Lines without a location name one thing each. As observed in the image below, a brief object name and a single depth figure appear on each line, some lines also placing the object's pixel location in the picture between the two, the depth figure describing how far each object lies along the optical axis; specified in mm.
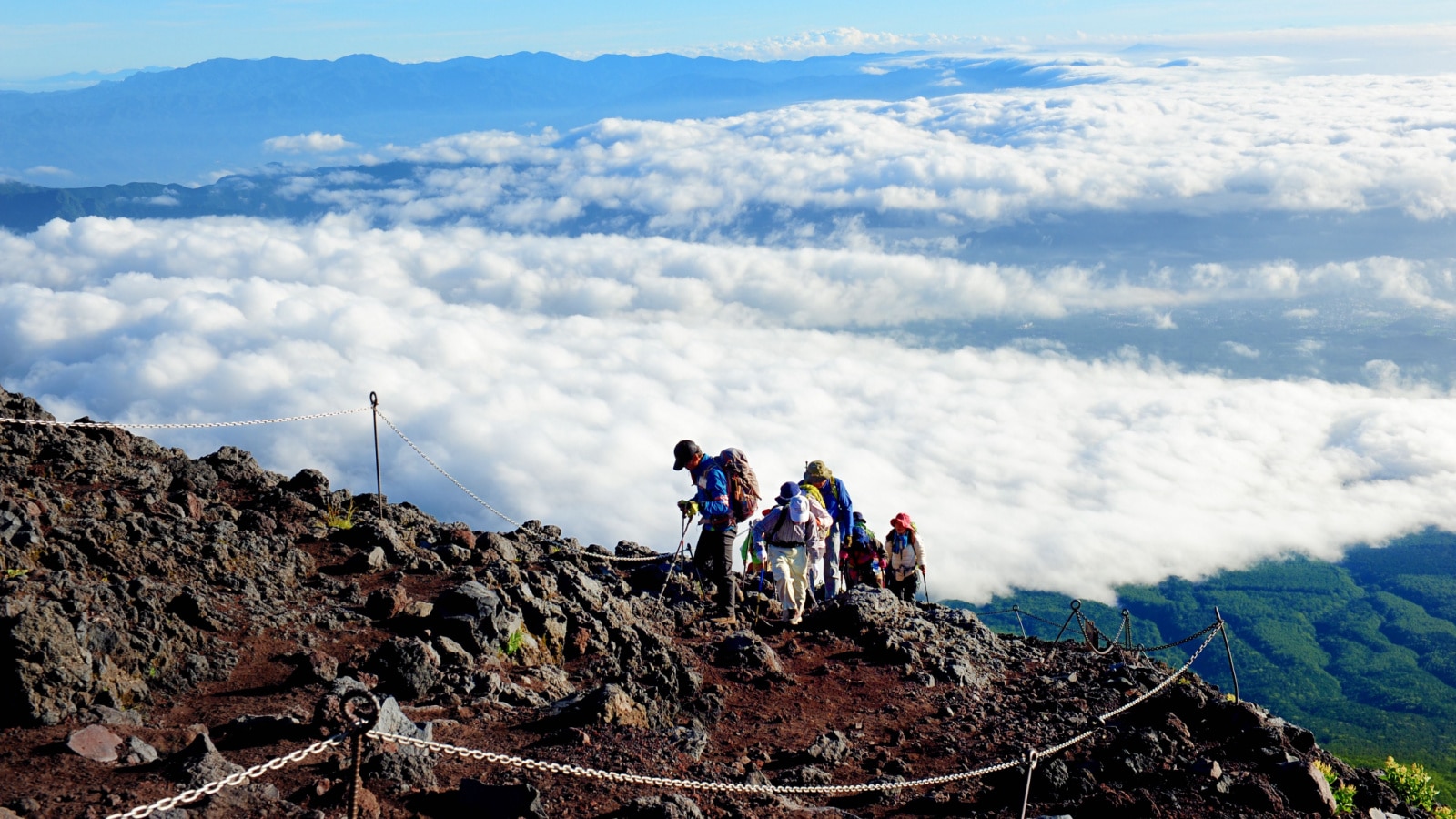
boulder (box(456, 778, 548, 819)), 5898
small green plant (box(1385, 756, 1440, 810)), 9102
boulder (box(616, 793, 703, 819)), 6020
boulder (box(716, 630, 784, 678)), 10266
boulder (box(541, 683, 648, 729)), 7621
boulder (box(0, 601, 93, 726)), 6355
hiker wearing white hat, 12016
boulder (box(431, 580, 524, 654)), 9070
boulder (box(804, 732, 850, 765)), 8211
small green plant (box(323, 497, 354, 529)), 12011
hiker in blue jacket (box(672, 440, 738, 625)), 12164
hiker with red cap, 14906
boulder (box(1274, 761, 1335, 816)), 7871
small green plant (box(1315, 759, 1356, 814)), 8055
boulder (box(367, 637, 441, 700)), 7996
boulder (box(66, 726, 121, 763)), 5957
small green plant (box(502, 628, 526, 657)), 9312
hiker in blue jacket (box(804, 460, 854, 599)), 13070
